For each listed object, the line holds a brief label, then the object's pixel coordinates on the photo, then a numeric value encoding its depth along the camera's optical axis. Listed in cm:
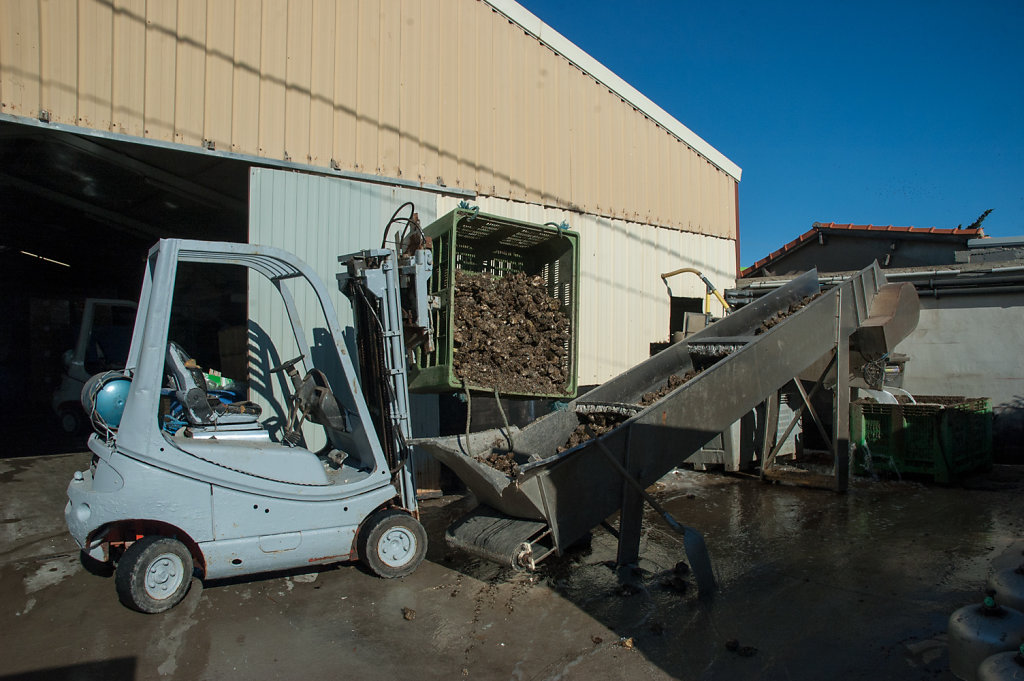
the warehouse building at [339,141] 588
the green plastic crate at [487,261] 547
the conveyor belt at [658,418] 447
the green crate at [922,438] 826
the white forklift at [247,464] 411
